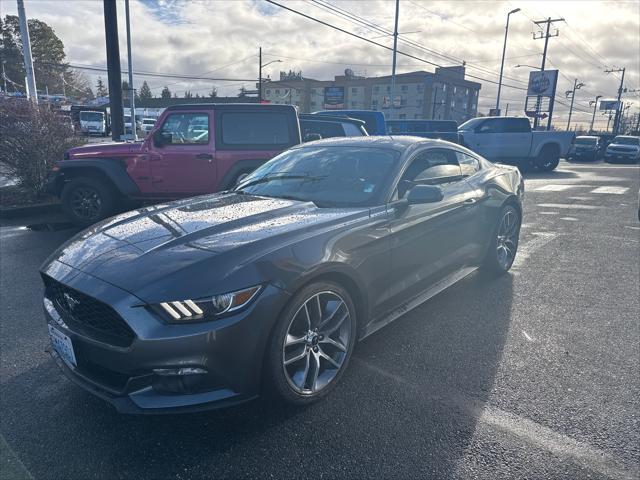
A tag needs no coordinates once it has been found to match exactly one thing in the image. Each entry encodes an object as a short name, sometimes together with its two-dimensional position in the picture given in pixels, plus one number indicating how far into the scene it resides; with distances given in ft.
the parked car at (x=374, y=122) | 38.24
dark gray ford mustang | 7.04
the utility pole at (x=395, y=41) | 82.67
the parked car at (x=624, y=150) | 90.53
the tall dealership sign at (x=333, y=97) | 288.51
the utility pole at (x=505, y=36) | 121.19
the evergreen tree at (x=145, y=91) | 402.01
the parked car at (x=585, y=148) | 92.58
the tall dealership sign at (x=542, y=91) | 159.63
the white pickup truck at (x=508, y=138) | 61.21
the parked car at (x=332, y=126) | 32.24
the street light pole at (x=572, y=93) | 249.36
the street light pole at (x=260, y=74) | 136.11
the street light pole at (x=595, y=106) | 283.59
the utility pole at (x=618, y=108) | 239.58
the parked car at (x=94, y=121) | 125.08
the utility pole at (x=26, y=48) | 40.01
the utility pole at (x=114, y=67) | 36.76
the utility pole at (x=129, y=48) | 67.72
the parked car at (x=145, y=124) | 139.07
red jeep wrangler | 23.99
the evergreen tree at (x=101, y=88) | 398.54
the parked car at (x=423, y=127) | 49.81
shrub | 28.04
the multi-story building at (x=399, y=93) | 268.82
